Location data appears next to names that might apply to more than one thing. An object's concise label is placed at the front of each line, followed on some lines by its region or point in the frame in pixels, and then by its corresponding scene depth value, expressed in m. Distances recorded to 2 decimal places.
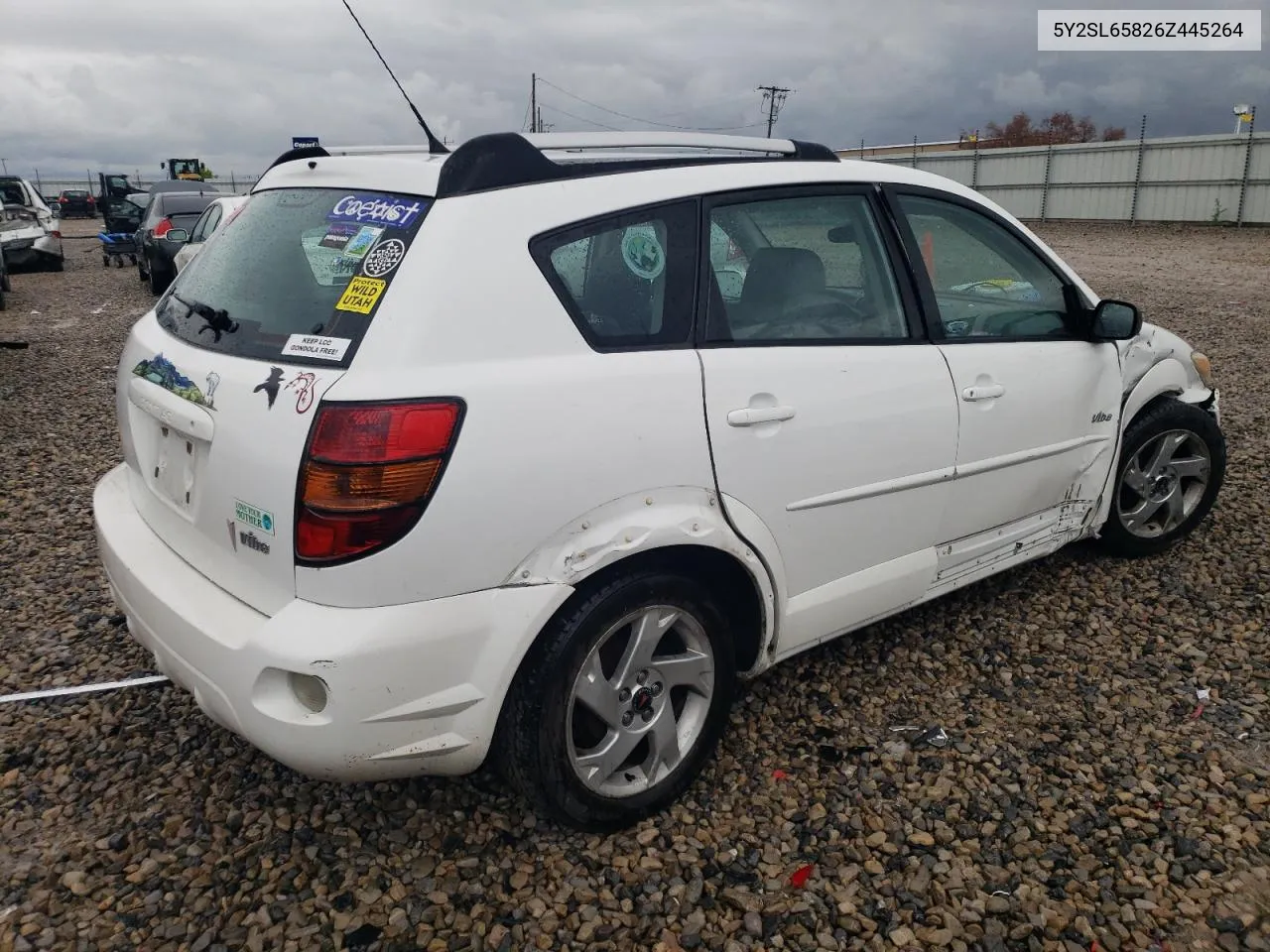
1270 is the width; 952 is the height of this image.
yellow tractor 39.12
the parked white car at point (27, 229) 17.38
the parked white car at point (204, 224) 11.49
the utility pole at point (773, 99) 50.78
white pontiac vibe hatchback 2.04
